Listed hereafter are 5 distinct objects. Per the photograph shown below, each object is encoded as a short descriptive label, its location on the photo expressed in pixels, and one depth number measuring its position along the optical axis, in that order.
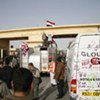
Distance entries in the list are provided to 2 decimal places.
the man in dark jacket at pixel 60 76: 5.05
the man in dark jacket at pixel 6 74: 2.74
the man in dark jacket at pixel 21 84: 1.13
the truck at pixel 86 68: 2.88
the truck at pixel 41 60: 9.15
